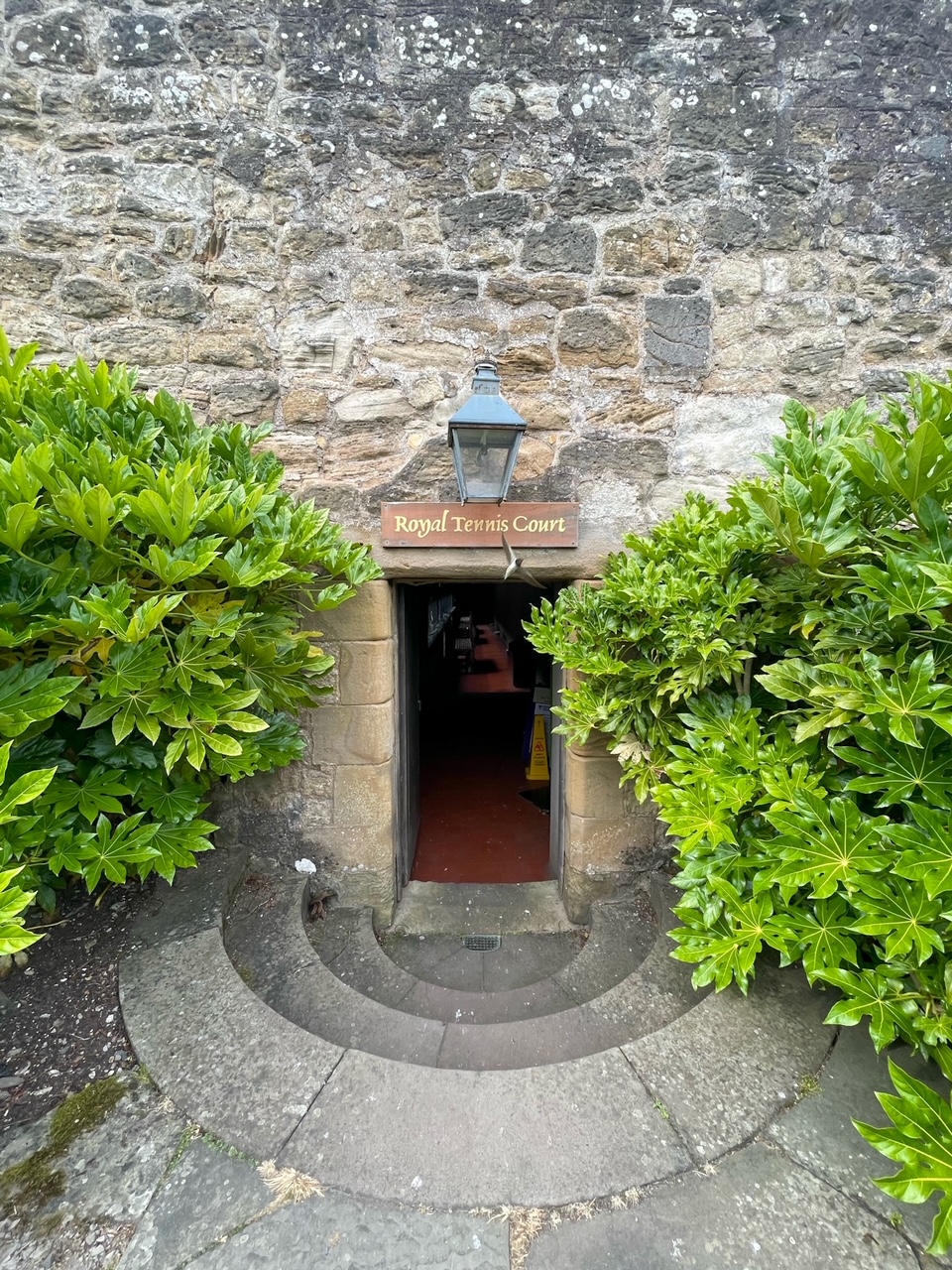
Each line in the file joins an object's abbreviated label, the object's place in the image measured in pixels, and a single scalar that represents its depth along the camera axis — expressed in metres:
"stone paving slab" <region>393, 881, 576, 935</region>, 2.76
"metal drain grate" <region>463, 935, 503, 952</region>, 2.64
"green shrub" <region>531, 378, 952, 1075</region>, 1.17
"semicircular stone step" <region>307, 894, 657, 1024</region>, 2.25
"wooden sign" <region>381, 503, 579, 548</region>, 2.42
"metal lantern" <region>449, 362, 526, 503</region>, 2.03
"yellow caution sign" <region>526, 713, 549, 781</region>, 4.48
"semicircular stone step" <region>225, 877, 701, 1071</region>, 1.85
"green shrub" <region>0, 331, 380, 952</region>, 1.27
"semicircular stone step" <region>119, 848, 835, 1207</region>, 1.26
